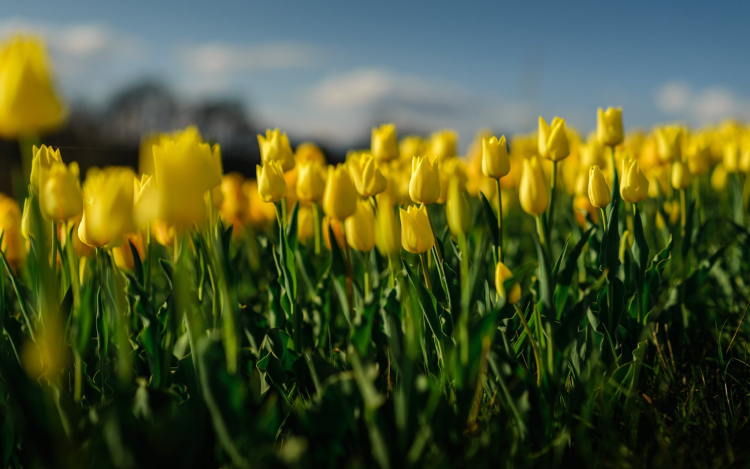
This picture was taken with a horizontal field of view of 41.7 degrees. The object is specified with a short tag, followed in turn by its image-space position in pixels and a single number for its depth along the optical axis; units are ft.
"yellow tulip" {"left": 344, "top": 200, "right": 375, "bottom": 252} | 4.19
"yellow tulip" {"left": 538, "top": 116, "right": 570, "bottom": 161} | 4.28
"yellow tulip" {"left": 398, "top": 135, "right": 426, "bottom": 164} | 6.35
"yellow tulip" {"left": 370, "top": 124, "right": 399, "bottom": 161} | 5.14
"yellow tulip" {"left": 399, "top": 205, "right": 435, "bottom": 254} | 3.89
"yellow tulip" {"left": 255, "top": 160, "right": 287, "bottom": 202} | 4.26
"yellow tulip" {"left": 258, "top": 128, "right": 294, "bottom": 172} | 4.63
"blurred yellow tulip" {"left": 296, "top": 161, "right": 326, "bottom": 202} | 4.58
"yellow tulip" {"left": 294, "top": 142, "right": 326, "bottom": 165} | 6.18
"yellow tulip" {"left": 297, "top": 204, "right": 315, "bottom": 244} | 5.24
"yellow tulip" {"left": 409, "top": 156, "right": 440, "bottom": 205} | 4.01
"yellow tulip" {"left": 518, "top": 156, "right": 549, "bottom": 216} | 3.87
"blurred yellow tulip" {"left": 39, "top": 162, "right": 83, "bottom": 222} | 3.55
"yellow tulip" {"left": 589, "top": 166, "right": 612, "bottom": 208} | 4.02
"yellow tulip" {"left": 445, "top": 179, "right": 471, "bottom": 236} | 3.81
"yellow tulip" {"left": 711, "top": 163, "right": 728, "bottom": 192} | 7.38
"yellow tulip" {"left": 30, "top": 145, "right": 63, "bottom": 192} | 3.77
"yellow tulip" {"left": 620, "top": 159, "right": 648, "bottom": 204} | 4.21
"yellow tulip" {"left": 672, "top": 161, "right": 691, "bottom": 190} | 4.92
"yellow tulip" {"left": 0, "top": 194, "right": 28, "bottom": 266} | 4.57
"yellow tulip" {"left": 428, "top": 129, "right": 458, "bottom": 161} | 5.94
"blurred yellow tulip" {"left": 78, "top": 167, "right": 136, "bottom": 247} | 3.26
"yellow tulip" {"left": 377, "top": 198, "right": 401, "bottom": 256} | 3.88
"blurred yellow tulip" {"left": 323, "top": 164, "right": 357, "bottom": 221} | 4.15
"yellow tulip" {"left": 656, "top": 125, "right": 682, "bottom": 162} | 5.14
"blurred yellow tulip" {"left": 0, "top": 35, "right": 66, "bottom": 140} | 3.18
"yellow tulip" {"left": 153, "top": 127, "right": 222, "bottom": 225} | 3.14
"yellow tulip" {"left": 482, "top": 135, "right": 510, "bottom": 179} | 4.15
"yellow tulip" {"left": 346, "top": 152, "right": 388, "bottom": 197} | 4.36
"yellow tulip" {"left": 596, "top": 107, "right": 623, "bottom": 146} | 4.69
